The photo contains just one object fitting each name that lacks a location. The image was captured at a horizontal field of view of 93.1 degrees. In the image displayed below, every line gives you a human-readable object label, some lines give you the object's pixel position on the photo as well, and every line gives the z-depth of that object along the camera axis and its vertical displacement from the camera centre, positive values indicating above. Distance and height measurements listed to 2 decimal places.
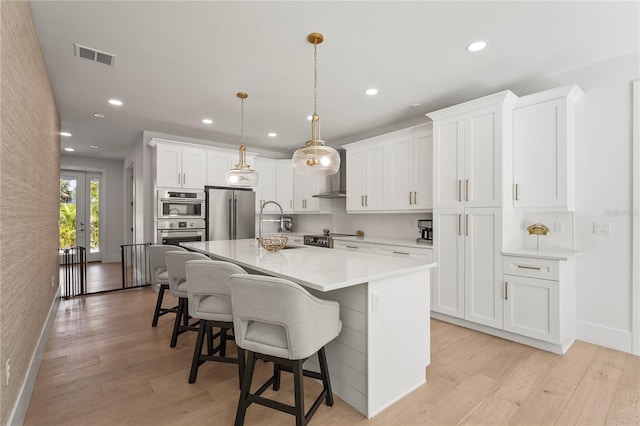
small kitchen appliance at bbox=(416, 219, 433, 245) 3.97 -0.25
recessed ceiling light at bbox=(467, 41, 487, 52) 2.46 +1.37
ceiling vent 2.53 +1.37
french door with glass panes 7.38 +0.03
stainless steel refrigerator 5.18 -0.01
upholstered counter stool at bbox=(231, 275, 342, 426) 1.54 -0.62
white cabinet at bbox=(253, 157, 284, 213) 5.94 +0.61
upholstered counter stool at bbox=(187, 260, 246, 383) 2.03 -0.61
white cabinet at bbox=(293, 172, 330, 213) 5.79 +0.39
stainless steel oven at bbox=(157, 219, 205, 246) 4.73 -0.30
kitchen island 1.83 -0.72
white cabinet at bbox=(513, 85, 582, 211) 2.84 +0.62
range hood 5.29 +0.54
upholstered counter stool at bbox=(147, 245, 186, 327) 3.22 -0.57
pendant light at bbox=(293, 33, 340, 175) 2.54 +0.47
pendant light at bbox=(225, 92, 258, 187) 3.48 +0.43
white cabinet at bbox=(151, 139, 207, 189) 4.68 +0.75
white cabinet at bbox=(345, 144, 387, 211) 4.48 +0.52
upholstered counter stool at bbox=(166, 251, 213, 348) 2.53 -0.55
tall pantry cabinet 3.05 +0.10
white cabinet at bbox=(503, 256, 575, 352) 2.67 -0.80
